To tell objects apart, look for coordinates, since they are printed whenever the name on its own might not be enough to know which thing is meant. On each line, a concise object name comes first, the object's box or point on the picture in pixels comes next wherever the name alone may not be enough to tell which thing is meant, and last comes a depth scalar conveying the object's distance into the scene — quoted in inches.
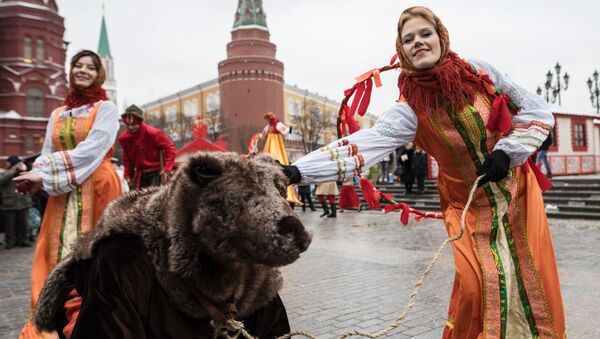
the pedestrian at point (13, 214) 397.1
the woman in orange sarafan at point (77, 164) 146.6
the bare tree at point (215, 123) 2338.7
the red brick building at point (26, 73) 1669.5
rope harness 77.1
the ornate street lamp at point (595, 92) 1019.9
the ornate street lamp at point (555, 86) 925.1
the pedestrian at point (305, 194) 662.5
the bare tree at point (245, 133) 2277.4
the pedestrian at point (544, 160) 691.4
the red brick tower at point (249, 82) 2450.8
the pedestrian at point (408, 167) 668.1
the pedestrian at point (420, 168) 665.6
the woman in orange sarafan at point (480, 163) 107.7
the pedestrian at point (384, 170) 874.1
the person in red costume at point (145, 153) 289.3
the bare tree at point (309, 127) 2091.8
